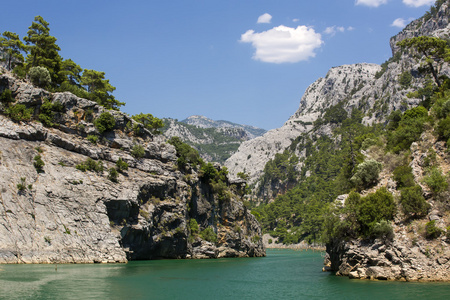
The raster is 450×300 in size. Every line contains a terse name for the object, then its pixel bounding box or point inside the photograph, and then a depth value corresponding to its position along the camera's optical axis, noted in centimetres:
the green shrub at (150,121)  11606
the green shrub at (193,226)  9338
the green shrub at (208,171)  10462
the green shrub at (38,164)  6272
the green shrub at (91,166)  7021
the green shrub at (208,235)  9634
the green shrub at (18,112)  6725
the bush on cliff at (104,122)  8081
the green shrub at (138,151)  8444
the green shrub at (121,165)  7769
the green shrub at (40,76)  7894
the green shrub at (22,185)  5728
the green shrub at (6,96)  6875
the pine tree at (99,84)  10512
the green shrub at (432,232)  4112
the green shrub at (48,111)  7306
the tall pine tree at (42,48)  8800
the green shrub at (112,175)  7293
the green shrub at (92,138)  7856
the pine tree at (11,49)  8350
